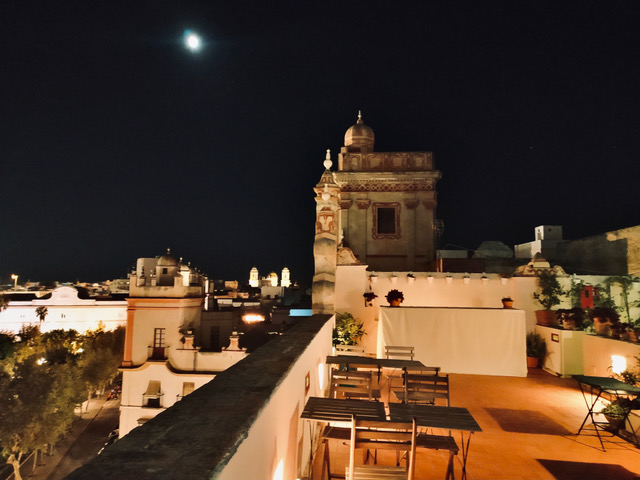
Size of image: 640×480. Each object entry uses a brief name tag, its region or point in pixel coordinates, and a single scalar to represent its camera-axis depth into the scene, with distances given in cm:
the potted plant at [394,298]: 919
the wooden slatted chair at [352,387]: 444
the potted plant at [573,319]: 880
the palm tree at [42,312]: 3994
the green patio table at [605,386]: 444
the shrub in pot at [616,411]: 494
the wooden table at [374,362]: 505
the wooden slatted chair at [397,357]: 679
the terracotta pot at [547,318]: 960
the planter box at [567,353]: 841
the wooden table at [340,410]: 279
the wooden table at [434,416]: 271
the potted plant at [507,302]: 942
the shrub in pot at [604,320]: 788
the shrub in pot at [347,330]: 873
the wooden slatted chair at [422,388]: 451
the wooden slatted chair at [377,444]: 265
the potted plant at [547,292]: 1023
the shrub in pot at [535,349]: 916
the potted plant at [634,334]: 687
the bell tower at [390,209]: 1755
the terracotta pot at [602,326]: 793
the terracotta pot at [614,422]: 500
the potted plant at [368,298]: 1006
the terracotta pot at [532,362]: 915
